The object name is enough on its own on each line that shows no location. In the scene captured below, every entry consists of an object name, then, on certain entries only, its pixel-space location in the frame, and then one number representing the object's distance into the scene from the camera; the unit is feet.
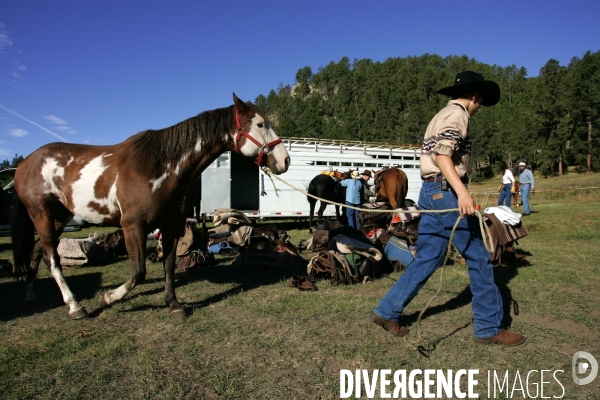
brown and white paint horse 12.73
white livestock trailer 42.86
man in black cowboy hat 9.86
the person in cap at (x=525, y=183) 47.06
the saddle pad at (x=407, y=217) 24.16
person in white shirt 46.57
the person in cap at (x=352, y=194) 33.71
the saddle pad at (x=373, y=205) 29.89
